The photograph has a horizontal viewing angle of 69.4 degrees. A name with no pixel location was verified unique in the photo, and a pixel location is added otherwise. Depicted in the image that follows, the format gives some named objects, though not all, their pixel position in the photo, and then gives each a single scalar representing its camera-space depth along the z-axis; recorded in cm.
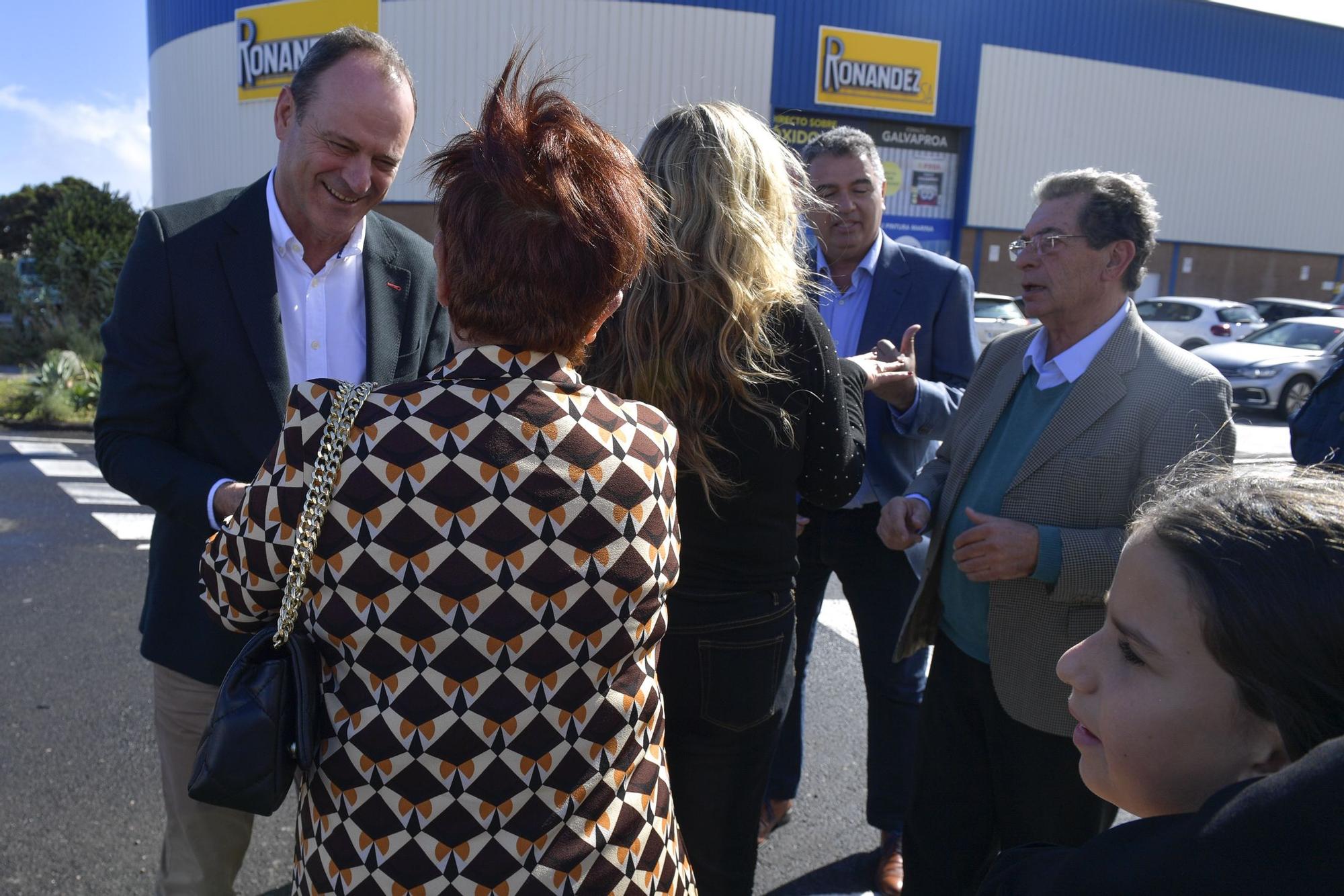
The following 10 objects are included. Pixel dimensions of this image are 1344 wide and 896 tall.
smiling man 221
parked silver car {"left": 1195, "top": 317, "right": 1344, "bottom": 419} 1472
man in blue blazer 335
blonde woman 201
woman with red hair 142
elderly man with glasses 238
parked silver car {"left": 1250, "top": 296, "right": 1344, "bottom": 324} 2186
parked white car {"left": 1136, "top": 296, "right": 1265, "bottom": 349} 1905
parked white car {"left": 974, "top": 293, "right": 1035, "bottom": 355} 1684
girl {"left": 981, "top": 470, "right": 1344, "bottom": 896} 82
